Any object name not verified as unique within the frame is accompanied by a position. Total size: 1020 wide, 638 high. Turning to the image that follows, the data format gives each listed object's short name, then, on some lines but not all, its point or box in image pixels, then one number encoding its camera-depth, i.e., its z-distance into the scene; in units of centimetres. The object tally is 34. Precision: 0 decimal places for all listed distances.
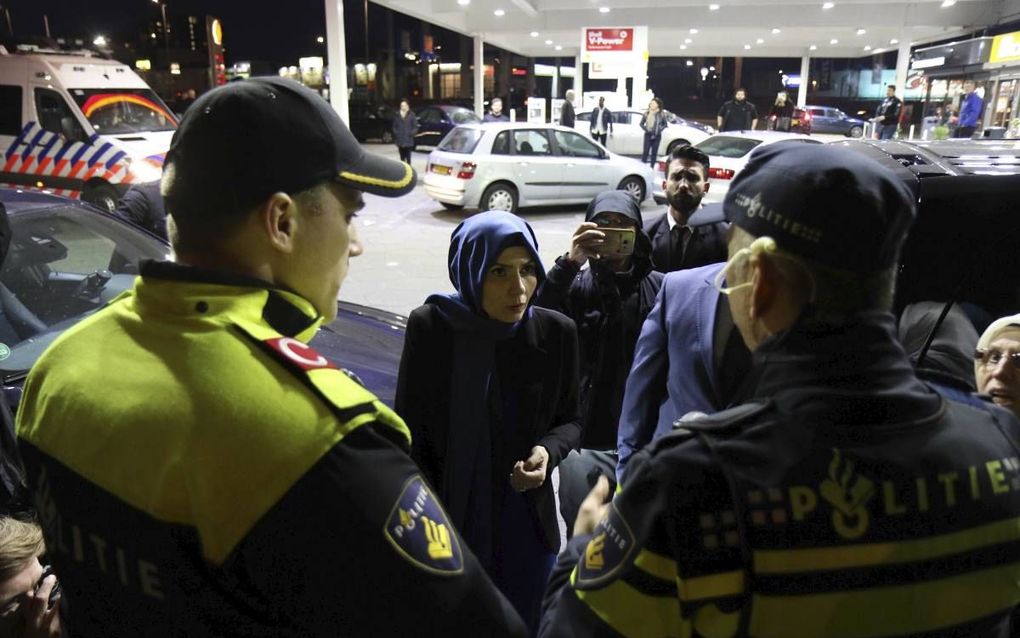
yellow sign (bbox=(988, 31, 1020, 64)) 1513
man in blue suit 208
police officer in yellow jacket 88
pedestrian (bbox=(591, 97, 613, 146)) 1831
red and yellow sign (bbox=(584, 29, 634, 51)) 1830
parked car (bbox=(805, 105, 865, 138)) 2819
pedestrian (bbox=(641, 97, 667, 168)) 1582
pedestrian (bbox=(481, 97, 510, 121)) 1695
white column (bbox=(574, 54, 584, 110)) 2718
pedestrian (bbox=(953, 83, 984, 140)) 1479
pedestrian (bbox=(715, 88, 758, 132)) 1531
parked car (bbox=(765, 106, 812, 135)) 2225
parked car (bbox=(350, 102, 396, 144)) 2659
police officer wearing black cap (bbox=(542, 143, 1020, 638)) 97
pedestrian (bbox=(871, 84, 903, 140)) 1596
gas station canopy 1989
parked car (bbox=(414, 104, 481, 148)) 2236
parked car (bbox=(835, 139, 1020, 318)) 259
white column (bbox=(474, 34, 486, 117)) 2433
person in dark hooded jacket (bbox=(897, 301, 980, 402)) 235
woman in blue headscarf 223
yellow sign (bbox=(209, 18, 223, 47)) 1641
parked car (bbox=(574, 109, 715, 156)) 1892
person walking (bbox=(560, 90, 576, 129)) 1698
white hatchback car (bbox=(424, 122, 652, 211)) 1078
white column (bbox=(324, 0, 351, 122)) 1402
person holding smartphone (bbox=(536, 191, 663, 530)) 323
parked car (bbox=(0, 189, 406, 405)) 313
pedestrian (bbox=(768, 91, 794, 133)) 1891
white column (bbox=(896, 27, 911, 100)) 2436
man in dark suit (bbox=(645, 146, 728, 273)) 383
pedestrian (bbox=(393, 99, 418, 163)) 1438
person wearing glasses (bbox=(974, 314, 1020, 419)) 200
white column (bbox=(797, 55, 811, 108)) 3094
